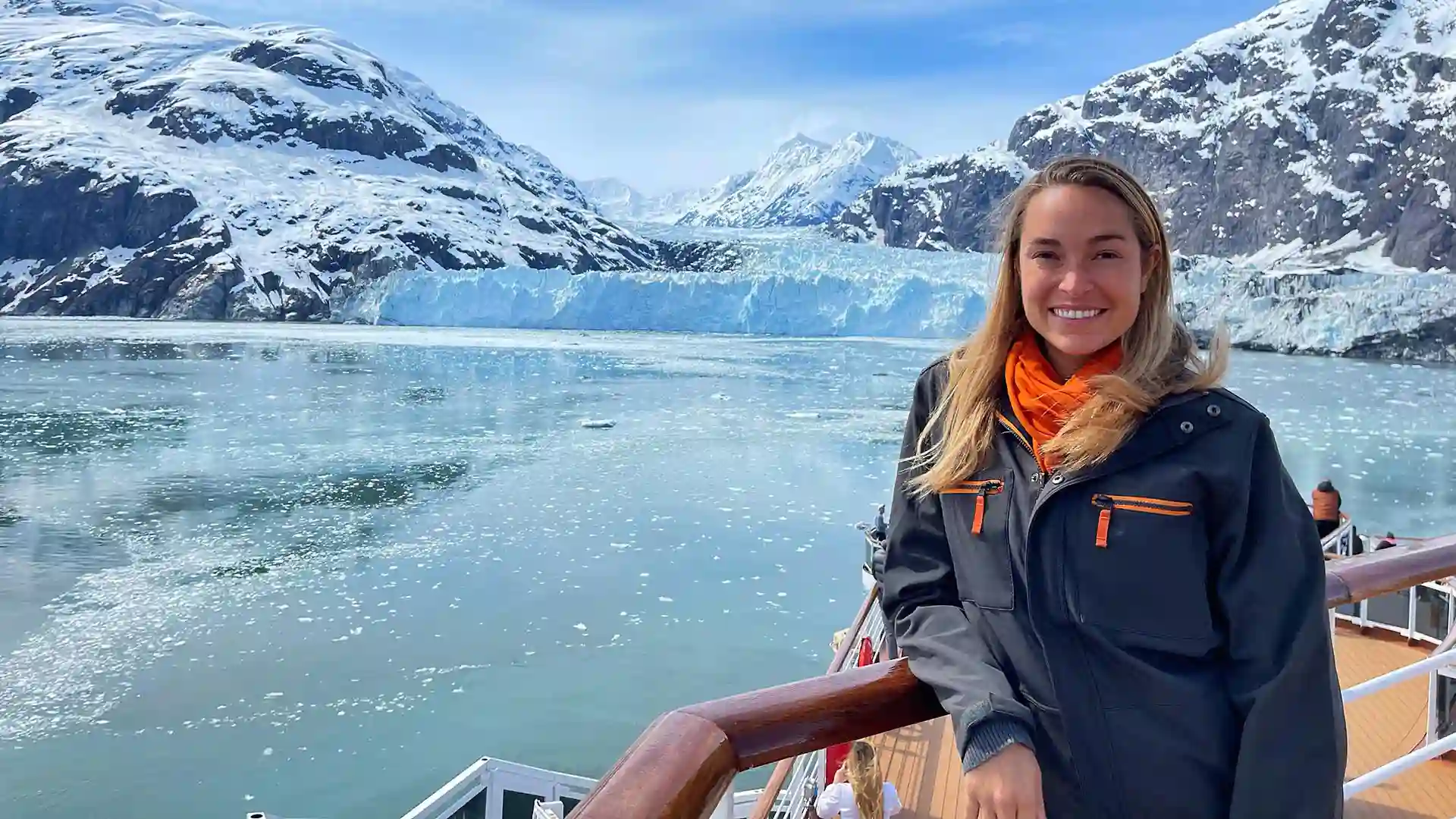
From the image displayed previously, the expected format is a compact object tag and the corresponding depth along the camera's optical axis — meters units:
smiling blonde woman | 0.88
